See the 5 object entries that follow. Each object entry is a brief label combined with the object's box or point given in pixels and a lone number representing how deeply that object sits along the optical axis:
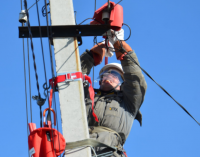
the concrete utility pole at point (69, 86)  10.84
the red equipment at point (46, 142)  10.42
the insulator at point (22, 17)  12.20
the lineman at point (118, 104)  14.09
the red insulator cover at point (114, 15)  12.92
